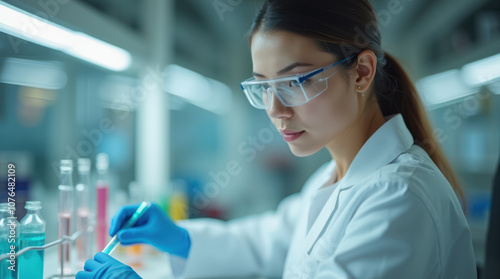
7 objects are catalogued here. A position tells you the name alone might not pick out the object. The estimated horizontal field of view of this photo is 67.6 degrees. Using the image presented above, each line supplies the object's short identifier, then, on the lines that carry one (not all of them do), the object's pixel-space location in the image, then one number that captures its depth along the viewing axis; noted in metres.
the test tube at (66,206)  1.02
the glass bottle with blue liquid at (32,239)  0.87
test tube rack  0.83
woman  0.80
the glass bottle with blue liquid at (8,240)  0.83
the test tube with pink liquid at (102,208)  1.28
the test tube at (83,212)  1.15
